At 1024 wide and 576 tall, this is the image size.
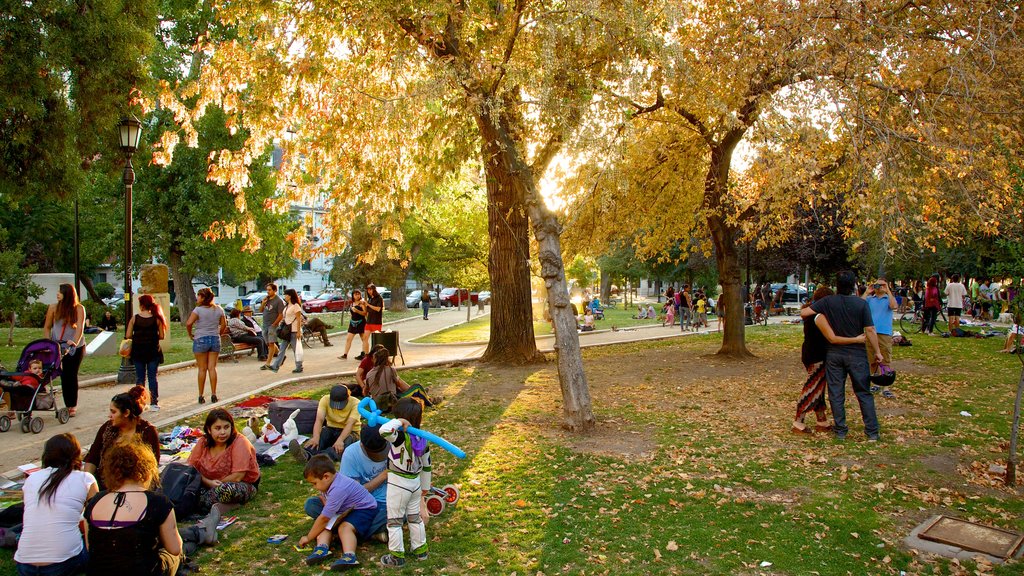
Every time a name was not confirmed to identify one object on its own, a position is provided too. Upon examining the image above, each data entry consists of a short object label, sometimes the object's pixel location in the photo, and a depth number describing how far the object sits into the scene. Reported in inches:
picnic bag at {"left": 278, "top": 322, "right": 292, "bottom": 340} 563.9
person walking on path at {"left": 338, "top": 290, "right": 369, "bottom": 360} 593.0
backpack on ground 220.8
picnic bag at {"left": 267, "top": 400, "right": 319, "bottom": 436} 330.6
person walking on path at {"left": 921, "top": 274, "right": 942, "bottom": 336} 757.4
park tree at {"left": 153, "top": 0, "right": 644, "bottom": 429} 346.6
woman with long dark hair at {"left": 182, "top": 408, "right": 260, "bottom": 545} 236.2
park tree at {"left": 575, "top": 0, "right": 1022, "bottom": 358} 348.8
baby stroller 337.4
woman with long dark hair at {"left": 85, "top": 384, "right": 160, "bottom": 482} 231.1
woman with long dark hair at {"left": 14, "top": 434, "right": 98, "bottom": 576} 168.1
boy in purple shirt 202.1
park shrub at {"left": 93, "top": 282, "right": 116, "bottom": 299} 1617.9
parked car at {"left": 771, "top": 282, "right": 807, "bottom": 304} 1635.1
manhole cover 197.5
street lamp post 491.5
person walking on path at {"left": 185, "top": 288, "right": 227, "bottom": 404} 406.3
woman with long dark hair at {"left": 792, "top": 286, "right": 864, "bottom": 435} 328.5
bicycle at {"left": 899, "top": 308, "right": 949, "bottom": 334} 850.1
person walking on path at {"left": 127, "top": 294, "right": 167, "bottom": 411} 380.8
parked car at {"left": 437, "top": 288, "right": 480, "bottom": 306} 2037.6
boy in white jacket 196.9
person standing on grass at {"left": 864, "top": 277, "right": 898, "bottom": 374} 418.3
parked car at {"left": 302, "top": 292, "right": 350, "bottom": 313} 1646.2
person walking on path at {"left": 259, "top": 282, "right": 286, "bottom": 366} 562.6
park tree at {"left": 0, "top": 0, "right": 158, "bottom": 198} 502.0
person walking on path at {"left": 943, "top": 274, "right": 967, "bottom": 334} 745.6
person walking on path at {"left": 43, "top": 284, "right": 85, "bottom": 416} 368.5
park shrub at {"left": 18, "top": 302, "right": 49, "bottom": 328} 986.9
